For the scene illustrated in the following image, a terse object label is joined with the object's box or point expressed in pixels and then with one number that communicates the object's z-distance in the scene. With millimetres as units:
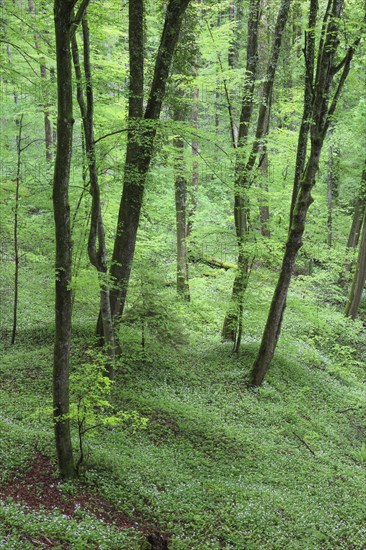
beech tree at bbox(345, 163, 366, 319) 16419
